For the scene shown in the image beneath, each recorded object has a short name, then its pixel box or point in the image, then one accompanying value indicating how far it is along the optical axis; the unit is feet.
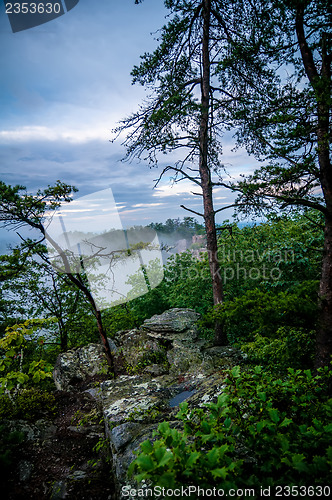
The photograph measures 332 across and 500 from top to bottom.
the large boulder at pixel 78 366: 23.66
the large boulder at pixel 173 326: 27.14
